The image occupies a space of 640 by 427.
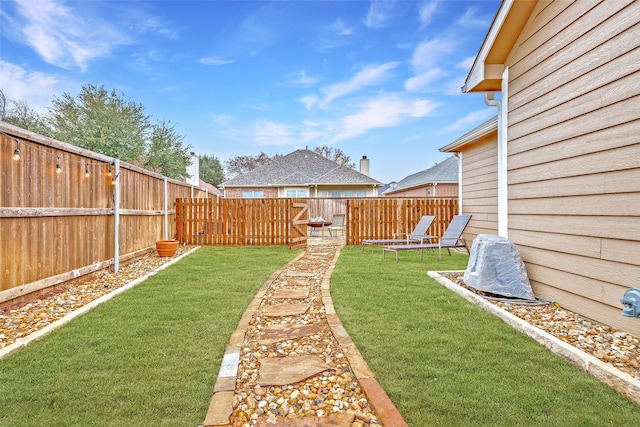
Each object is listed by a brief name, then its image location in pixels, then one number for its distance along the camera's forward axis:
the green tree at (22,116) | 15.80
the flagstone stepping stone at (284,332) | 2.82
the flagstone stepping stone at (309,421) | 1.66
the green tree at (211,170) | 36.66
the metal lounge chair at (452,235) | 6.80
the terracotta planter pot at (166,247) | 7.21
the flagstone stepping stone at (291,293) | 4.11
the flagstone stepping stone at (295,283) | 4.78
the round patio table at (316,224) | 12.59
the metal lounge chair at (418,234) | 8.11
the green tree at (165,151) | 18.47
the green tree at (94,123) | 15.61
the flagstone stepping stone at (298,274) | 5.40
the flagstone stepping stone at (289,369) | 2.12
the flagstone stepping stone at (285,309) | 3.47
